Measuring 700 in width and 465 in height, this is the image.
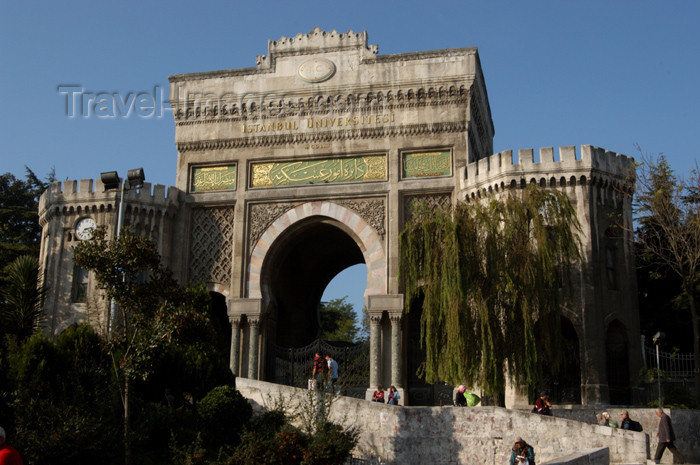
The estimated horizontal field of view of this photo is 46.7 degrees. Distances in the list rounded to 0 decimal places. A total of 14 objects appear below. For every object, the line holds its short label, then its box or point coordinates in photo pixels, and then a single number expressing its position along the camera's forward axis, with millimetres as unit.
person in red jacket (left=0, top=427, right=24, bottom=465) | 8352
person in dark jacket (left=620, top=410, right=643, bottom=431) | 17281
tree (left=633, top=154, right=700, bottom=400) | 22891
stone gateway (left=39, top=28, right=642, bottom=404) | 25297
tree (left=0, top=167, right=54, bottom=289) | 33031
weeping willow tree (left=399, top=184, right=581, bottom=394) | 19000
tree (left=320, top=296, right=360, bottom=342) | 51375
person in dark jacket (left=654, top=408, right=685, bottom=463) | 16375
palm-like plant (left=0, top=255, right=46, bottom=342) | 18391
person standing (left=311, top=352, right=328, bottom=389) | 21583
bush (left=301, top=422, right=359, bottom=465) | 15297
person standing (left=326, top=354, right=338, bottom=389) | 21891
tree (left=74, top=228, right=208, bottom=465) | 15742
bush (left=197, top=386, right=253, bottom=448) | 17734
